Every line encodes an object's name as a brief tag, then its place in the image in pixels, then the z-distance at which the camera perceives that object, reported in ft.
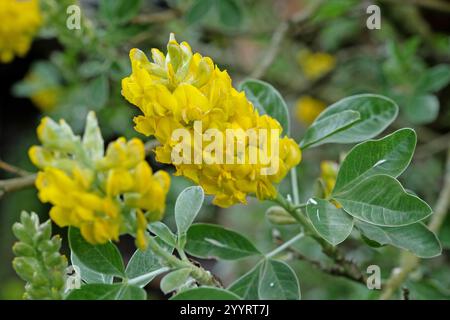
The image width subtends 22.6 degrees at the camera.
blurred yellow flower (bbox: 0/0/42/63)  2.27
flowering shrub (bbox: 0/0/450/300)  1.28
